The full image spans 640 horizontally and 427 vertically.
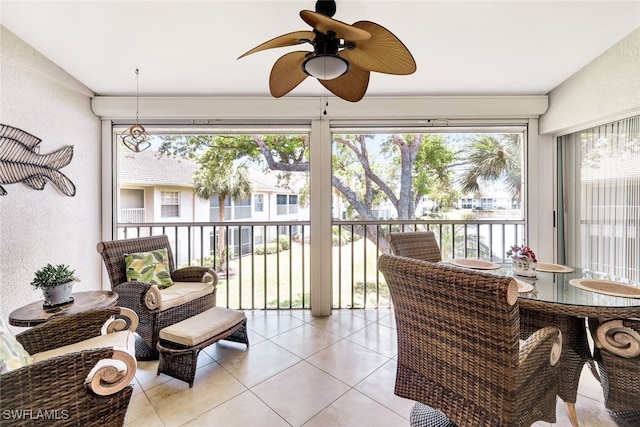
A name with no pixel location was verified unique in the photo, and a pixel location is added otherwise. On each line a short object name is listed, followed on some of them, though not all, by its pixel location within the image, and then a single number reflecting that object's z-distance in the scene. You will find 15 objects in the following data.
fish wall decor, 1.86
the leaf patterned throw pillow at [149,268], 2.19
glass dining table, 1.19
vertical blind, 2.09
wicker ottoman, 1.73
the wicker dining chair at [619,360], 1.21
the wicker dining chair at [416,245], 2.12
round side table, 1.50
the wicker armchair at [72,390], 0.76
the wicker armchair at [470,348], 0.87
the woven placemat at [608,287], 1.33
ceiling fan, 1.09
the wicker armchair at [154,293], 1.93
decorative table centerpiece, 1.65
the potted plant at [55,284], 1.62
